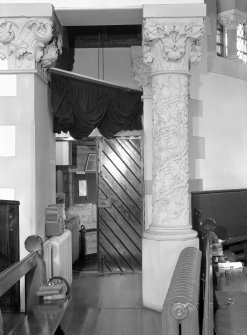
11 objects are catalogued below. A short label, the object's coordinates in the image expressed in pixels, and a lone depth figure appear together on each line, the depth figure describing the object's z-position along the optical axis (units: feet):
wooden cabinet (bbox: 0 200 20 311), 16.96
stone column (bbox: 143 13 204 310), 17.66
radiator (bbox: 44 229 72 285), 18.26
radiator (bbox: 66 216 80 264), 26.53
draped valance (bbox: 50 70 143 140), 20.29
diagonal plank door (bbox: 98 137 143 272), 24.92
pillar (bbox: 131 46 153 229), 22.70
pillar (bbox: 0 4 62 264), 17.40
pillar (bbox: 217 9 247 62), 27.35
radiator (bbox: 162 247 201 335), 9.11
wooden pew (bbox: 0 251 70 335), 12.09
